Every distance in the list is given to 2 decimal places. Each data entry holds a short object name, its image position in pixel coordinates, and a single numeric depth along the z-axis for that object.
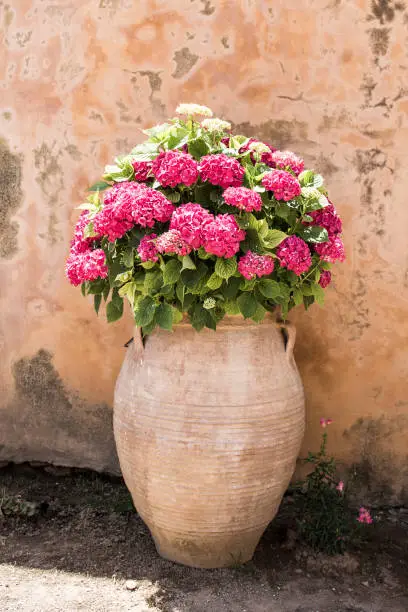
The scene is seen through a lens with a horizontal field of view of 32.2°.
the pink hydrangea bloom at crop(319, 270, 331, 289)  2.84
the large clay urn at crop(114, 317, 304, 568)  2.59
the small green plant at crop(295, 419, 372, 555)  2.94
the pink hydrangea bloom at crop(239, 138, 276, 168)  2.73
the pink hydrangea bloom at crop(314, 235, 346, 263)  2.65
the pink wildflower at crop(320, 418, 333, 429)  3.16
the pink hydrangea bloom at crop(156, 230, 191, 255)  2.39
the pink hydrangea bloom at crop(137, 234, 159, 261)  2.45
